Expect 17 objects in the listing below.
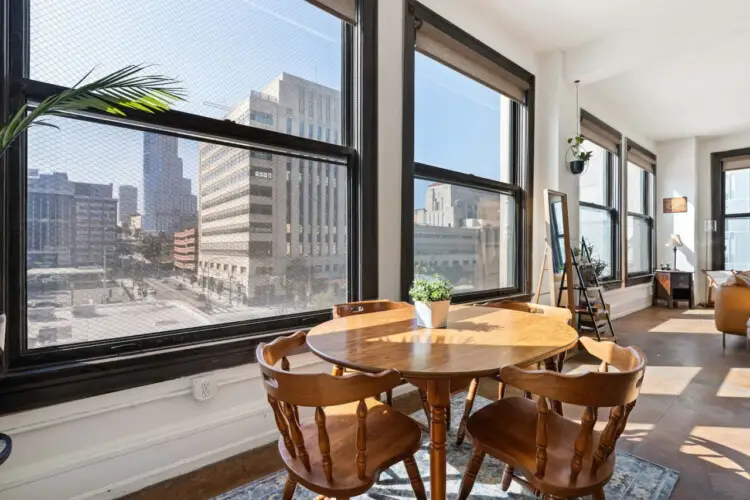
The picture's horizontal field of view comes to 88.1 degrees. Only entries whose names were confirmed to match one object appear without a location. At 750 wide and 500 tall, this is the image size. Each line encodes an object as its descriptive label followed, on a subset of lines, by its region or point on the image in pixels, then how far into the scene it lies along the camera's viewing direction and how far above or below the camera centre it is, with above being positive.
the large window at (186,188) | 1.58 +0.32
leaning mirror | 3.92 +0.06
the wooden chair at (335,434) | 1.07 -0.64
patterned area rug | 1.68 -1.06
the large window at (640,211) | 6.76 +0.74
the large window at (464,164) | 3.03 +0.78
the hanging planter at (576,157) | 4.27 +1.04
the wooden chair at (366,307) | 2.18 -0.34
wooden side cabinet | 6.91 -0.65
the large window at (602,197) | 5.41 +0.81
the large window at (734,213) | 6.97 +0.70
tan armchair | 4.08 -0.59
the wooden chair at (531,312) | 2.07 -0.37
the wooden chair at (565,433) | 1.05 -0.63
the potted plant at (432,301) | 1.71 -0.22
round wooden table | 1.20 -0.35
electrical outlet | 1.87 -0.67
